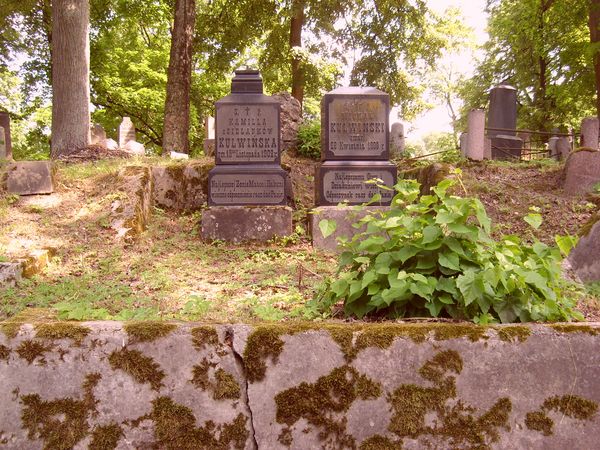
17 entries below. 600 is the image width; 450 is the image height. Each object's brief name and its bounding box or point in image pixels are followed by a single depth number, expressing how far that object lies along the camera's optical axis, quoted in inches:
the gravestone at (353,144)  276.1
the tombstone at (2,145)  406.0
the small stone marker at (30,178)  276.8
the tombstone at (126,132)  668.1
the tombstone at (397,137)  528.1
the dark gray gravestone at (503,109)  658.8
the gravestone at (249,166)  262.8
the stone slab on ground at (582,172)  302.4
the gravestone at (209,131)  482.6
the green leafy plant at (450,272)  95.0
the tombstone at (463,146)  440.2
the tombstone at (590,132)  405.7
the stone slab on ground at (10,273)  168.2
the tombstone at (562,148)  517.5
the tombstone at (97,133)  531.5
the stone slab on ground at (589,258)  180.4
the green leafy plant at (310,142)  428.5
